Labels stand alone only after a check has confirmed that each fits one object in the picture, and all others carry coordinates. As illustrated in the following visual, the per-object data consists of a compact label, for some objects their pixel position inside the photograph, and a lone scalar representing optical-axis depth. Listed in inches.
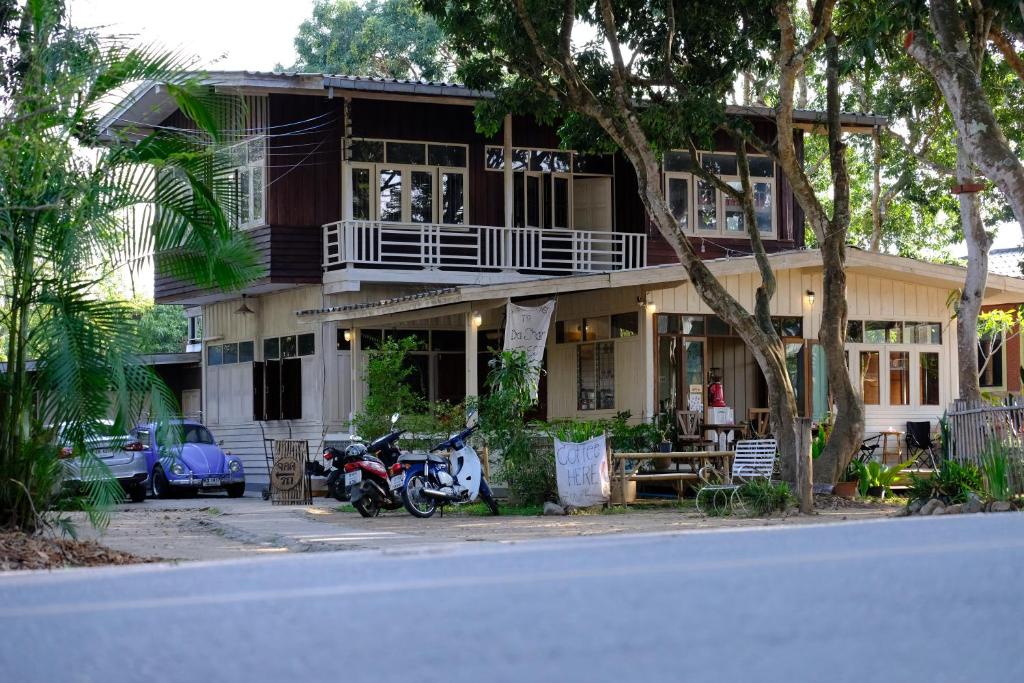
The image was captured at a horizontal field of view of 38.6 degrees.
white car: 940.6
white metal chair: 715.7
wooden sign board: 831.7
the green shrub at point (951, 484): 628.1
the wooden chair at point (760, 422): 978.7
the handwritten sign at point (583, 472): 700.0
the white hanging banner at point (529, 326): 842.8
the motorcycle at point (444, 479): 673.0
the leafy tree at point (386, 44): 1836.9
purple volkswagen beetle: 980.6
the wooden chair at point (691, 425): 904.3
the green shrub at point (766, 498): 651.5
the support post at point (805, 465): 649.6
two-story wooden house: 968.9
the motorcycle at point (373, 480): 679.1
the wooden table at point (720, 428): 916.0
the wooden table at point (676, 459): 727.1
